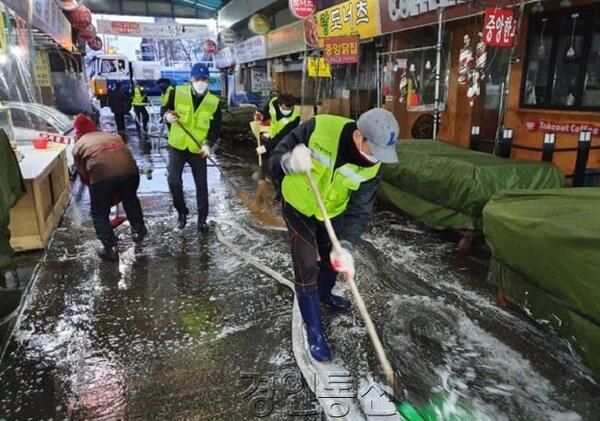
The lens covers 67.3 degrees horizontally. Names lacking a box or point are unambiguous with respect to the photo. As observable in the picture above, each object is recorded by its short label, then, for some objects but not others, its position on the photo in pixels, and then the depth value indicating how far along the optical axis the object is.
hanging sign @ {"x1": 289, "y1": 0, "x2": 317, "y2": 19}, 11.59
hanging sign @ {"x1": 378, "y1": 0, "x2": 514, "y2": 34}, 6.58
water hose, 2.35
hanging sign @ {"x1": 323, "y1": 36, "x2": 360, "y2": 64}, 9.23
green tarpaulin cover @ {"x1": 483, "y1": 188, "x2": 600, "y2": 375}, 2.40
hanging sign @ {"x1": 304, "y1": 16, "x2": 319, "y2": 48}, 11.88
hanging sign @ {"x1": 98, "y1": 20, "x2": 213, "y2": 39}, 26.09
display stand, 4.50
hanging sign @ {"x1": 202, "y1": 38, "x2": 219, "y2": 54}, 27.88
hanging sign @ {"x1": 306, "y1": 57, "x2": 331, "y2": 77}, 10.57
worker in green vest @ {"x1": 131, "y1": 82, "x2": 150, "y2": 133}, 15.80
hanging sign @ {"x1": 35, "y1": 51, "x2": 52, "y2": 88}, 10.00
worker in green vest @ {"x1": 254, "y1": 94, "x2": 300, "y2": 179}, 5.98
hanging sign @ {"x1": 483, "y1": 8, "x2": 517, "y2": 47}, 5.48
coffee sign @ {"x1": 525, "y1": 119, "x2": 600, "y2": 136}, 5.80
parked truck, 23.58
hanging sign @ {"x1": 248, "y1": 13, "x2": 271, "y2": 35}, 18.30
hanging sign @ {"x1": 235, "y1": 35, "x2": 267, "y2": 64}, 17.75
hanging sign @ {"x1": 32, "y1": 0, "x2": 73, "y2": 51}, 8.45
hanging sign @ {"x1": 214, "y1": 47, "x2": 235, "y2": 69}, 22.80
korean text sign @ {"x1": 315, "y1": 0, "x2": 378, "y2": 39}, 9.27
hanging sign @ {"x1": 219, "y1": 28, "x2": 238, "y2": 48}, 25.56
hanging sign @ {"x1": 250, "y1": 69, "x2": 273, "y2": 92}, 20.56
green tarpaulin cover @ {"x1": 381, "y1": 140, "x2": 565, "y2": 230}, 4.26
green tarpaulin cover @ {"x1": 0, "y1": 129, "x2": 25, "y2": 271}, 3.48
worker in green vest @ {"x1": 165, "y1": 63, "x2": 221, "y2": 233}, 5.01
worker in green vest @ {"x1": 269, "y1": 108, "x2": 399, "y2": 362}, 2.47
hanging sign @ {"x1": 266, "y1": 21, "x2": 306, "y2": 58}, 13.47
